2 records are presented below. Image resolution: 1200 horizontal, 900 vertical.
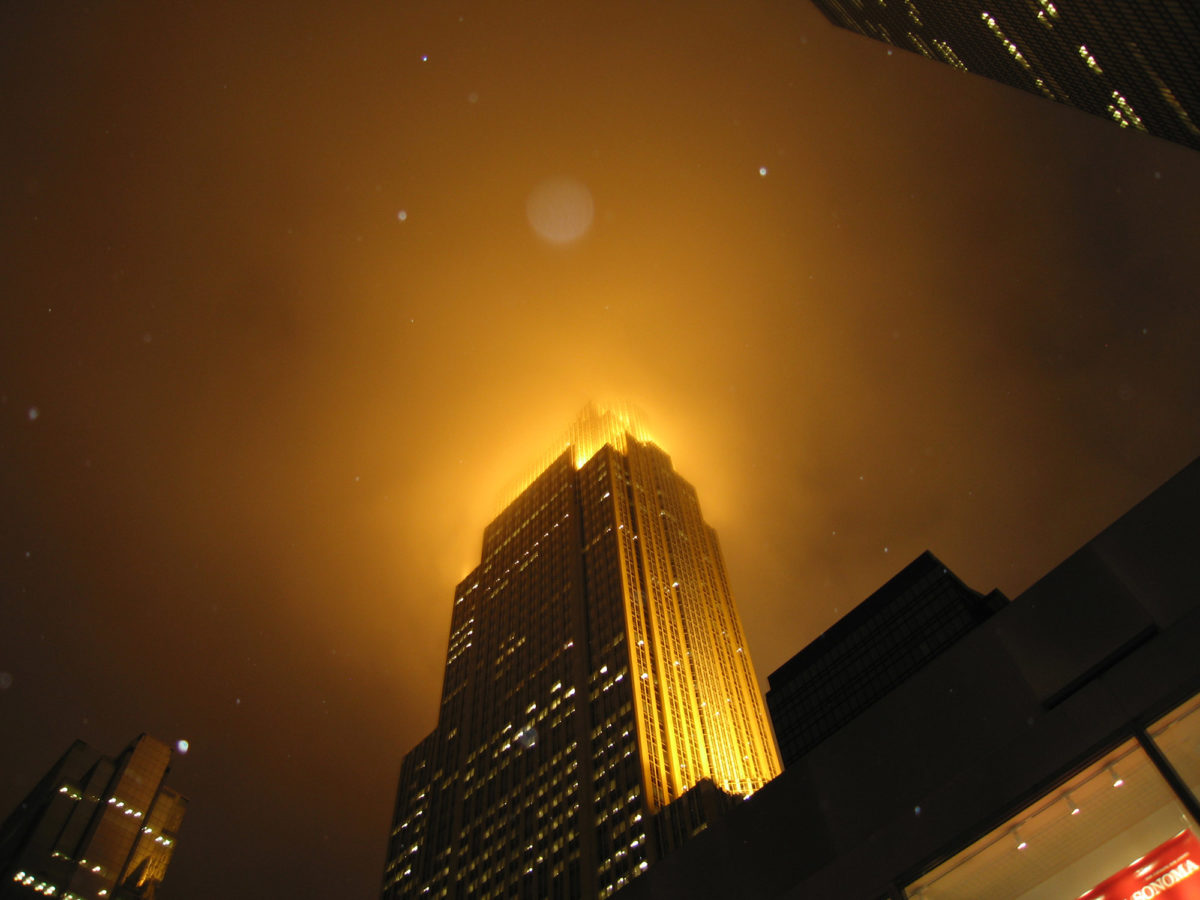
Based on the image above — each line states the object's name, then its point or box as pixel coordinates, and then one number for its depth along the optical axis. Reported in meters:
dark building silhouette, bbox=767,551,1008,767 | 90.19
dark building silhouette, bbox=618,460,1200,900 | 8.30
